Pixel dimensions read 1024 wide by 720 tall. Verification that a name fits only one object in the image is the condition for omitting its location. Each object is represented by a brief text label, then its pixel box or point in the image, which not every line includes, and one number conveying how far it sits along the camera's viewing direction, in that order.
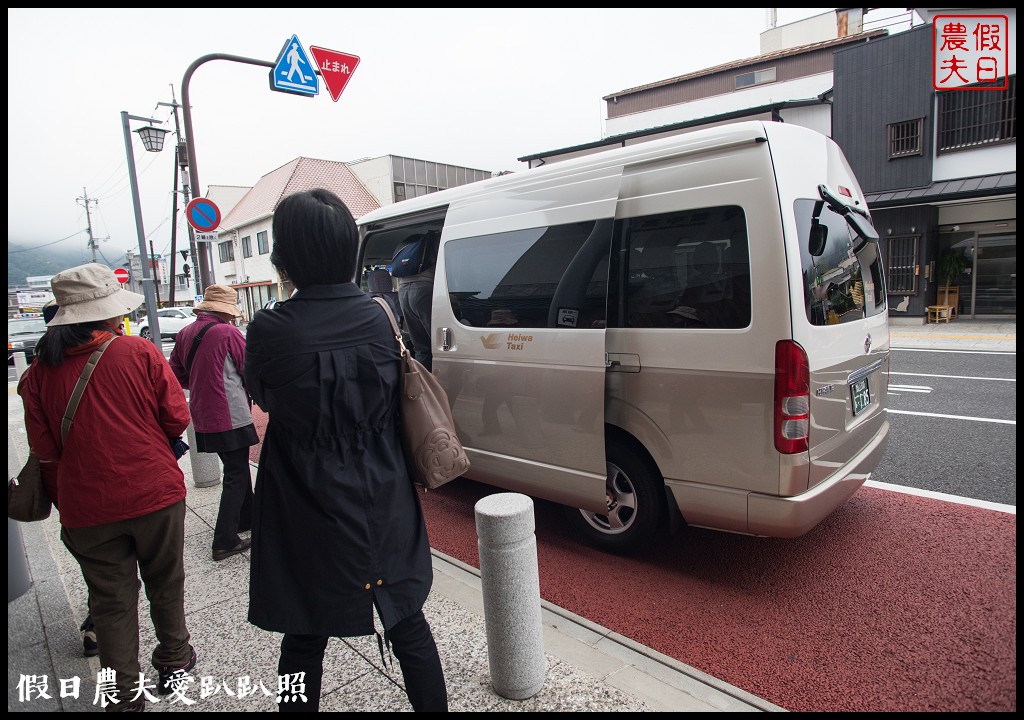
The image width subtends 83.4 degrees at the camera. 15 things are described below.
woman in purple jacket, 3.52
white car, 22.52
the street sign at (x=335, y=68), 7.55
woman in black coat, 1.74
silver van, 2.73
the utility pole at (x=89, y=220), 44.38
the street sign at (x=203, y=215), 7.48
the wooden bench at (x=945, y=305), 14.20
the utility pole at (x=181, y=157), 16.77
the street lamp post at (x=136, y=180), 7.78
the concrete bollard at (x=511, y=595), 2.24
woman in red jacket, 2.23
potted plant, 14.21
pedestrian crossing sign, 7.49
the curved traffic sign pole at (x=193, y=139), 7.92
